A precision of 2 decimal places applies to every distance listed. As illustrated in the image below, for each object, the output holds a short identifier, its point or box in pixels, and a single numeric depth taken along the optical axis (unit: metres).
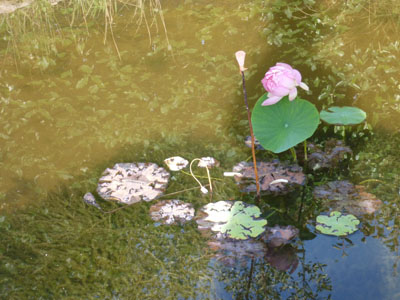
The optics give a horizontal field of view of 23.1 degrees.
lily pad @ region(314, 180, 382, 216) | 4.87
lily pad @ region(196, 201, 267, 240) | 4.77
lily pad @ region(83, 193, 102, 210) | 5.08
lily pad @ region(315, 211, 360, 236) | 4.75
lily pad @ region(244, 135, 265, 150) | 5.33
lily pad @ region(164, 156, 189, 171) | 5.27
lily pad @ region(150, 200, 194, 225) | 4.92
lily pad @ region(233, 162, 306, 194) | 5.04
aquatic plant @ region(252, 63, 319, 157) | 4.95
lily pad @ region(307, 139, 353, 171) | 5.17
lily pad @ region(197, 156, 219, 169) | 5.25
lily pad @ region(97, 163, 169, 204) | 5.07
